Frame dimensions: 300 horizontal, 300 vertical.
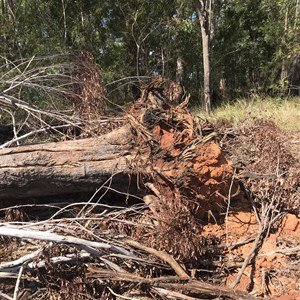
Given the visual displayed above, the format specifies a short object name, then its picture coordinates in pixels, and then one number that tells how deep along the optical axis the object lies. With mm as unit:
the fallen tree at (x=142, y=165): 2871
